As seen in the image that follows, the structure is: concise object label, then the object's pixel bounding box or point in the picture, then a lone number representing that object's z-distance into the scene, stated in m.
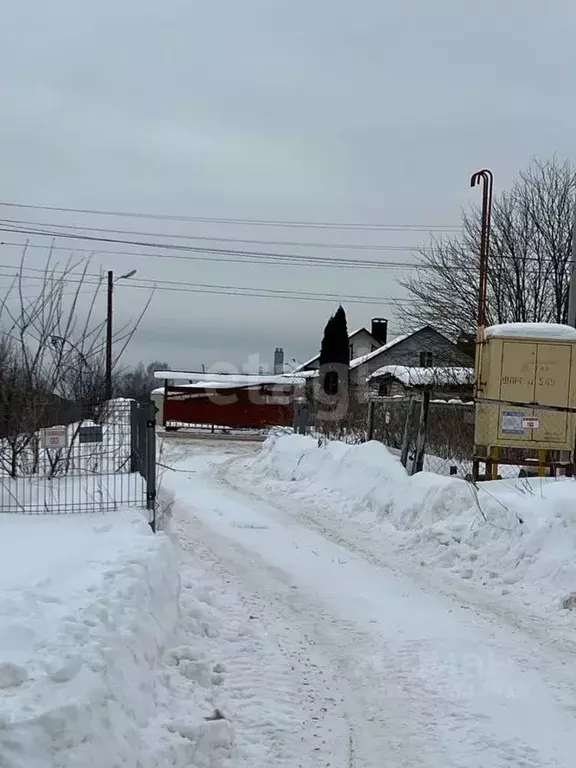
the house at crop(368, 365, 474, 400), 24.05
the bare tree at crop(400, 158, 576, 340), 26.50
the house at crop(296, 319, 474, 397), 24.94
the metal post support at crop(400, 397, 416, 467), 12.01
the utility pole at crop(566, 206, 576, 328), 14.20
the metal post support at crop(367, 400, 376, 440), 14.73
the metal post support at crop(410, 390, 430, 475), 11.56
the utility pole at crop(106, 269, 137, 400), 11.16
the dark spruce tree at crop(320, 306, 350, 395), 52.06
